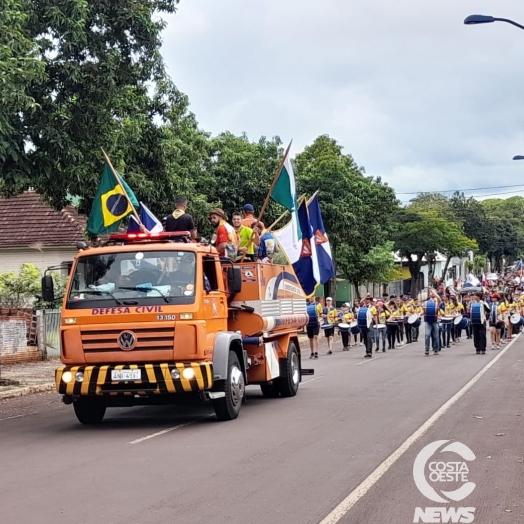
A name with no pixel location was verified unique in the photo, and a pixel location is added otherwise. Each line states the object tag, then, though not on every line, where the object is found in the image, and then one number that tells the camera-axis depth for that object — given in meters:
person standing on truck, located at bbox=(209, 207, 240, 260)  14.46
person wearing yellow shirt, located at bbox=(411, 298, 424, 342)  37.09
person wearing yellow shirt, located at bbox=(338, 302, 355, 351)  32.80
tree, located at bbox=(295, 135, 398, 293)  41.66
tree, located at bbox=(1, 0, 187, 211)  16.25
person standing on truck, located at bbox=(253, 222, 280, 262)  15.49
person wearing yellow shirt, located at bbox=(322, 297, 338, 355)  31.90
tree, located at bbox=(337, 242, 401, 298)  50.38
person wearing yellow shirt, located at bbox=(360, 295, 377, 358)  29.09
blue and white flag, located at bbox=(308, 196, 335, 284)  22.30
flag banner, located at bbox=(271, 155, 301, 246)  17.66
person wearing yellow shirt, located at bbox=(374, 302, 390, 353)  32.16
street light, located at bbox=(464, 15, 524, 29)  19.36
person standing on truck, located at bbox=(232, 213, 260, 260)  14.98
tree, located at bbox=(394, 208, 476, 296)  70.31
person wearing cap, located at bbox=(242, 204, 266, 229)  15.52
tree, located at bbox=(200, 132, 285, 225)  35.28
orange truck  12.16
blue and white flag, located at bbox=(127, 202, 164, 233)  18.08
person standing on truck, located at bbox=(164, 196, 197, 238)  14.09
